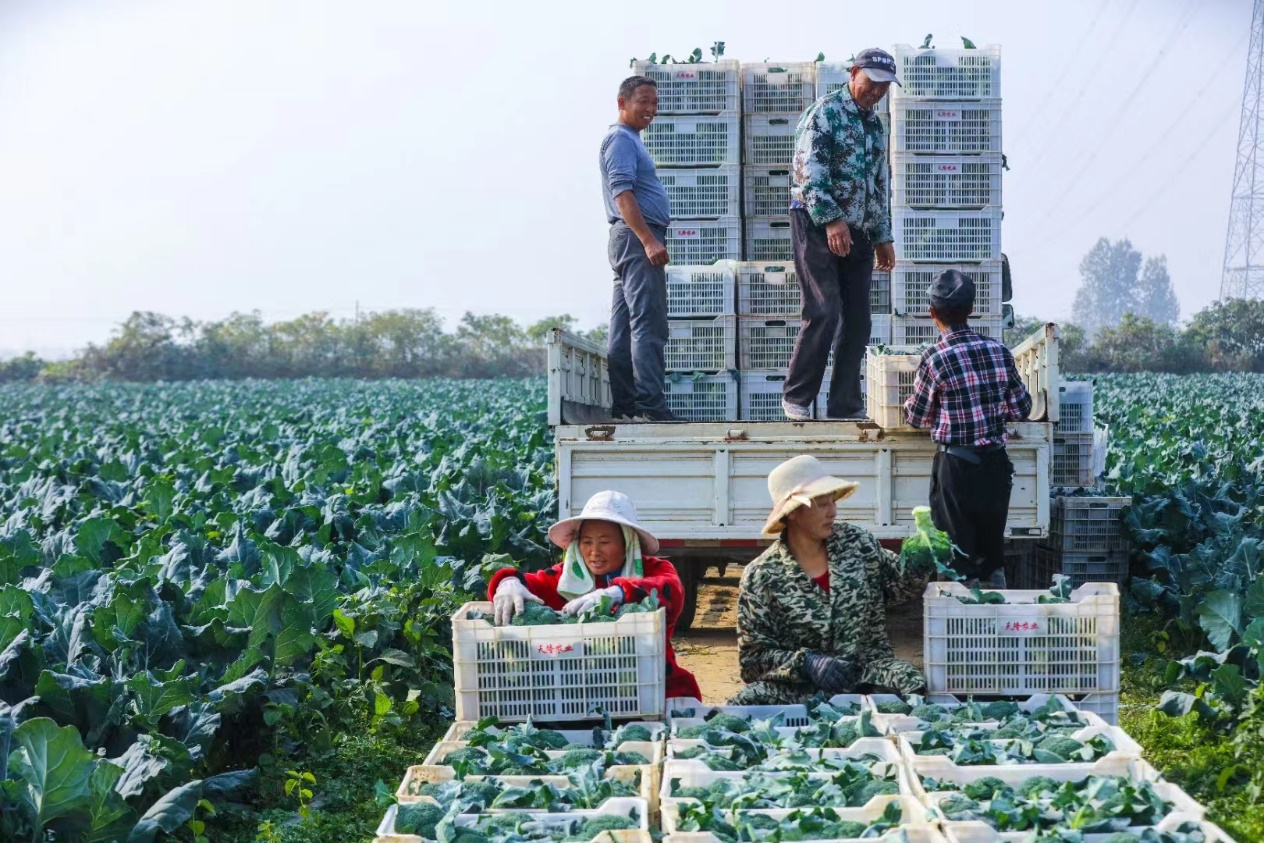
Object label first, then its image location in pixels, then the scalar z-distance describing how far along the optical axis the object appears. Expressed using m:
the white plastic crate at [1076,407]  10.30
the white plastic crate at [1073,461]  10.47
